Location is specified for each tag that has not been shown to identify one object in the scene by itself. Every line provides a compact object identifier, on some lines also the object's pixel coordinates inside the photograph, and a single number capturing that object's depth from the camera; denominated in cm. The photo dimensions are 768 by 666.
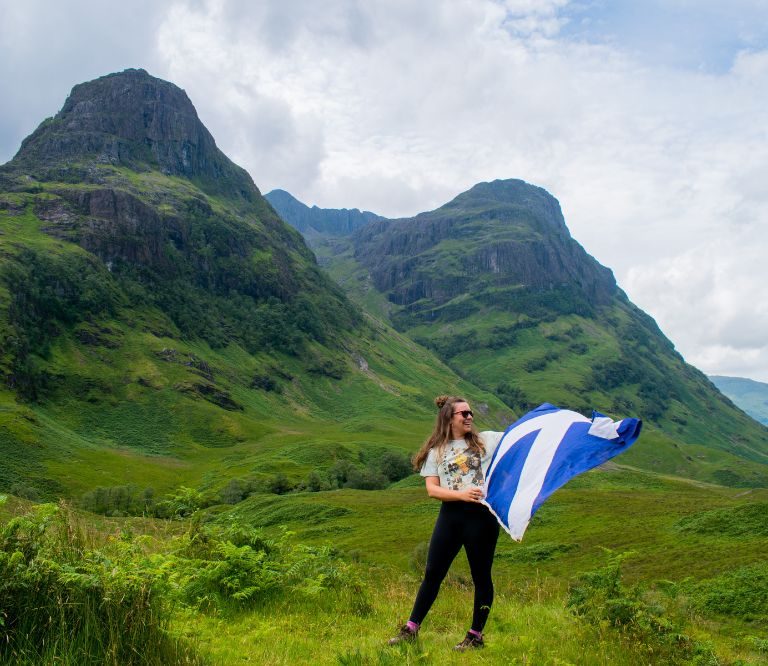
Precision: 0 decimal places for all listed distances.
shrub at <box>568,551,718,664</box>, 788
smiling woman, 871
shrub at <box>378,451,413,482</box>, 10319
